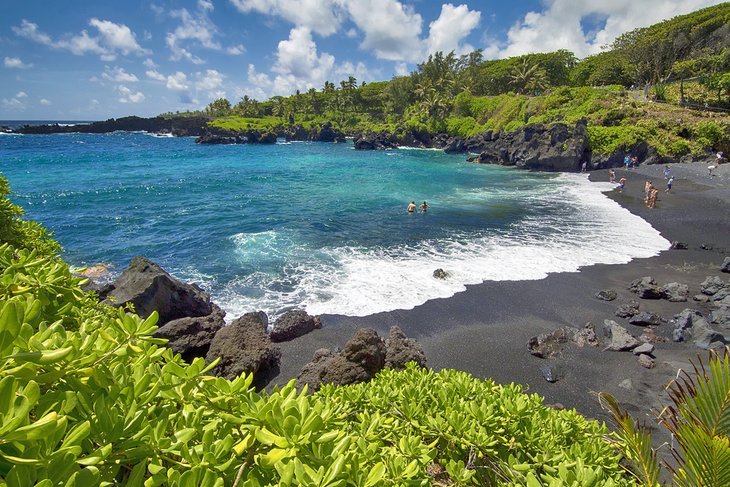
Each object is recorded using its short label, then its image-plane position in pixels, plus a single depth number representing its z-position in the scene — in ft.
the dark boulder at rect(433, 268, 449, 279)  58.44
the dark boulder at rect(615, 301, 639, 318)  47.09
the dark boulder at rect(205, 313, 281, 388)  36.47
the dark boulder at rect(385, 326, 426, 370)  35.88
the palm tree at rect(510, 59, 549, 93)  273.75
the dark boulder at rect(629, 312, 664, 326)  45.37
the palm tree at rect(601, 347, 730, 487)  8.51
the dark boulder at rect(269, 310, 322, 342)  44.16
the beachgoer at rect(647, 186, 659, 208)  94.03
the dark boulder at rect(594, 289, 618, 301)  51.42
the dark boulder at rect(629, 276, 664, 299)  51.37
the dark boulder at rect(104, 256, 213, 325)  43.19
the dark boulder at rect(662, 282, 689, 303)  50.54
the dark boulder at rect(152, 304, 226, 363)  39.86
